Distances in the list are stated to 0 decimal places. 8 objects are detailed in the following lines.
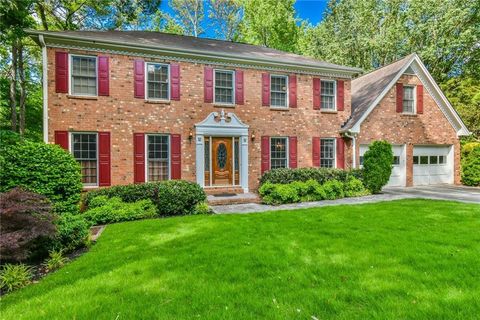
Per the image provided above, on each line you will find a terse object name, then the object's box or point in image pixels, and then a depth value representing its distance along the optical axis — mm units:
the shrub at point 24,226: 4160
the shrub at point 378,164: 11719
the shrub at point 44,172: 6785
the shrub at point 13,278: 3848
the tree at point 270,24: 24547
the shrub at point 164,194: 8805
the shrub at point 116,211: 7879
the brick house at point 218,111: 10312
